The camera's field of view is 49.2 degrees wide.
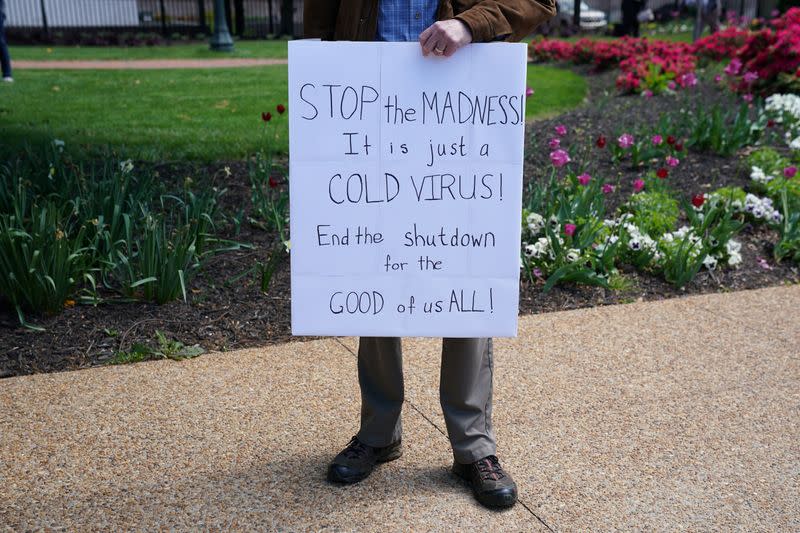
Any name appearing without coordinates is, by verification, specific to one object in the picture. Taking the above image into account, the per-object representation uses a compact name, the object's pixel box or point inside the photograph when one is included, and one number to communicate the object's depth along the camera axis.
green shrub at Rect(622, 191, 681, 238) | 5.21
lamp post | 16.91
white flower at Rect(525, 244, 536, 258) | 4.79
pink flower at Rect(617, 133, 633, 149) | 6.05
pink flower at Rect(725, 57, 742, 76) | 8.37
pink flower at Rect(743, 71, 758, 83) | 7.61
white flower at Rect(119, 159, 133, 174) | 4.94
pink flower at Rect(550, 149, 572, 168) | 5.00
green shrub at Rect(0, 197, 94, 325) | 3.82
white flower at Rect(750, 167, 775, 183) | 6.12
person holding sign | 2.44
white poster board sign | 2.47
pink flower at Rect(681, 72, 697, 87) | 7.49
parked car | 23.85
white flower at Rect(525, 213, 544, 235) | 5.02
